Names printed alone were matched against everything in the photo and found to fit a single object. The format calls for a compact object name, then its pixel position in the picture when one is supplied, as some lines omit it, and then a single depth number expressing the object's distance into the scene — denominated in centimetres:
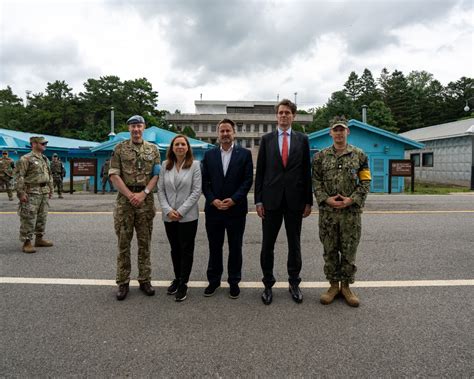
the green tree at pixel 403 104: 5534
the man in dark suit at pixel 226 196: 359
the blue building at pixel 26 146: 2125
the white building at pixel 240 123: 5894
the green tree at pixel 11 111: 4644
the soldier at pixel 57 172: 1350
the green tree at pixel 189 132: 3867
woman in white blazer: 355
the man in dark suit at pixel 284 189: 346
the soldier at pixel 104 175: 1535
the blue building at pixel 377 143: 1822
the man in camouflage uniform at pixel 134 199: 360
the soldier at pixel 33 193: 534
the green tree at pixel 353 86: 6950
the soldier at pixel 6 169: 1370
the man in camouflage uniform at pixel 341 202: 337
